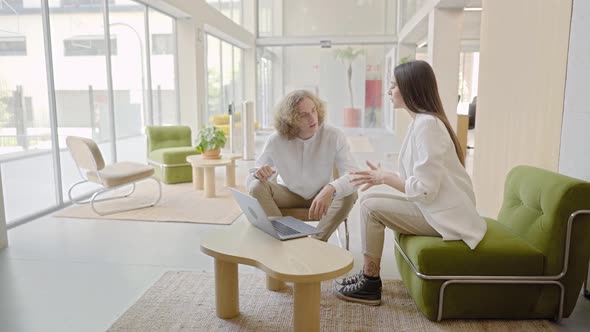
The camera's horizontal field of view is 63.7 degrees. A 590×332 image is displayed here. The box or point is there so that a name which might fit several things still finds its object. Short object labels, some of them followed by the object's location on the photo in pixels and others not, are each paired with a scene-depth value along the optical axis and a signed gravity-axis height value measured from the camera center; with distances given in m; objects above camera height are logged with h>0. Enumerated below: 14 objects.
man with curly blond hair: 3.14 -0.42
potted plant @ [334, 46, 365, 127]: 14.88 +0.79
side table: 5.61 -0.88
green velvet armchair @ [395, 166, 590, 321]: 2.37 -0.86
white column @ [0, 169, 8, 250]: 3.77 -1.03
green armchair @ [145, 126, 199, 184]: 6.45 -0.73
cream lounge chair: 4.76 -0.76
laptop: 2.47 -0.70
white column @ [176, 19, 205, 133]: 8.99 +0.55
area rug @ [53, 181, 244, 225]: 4.73 -1.18
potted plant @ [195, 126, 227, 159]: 5.86 -0.54
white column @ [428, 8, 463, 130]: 7.69 +0.78
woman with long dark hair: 2.44 -0.45
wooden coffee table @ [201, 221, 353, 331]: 2.08 -0.75
